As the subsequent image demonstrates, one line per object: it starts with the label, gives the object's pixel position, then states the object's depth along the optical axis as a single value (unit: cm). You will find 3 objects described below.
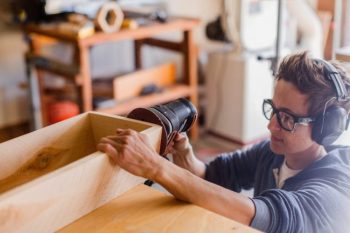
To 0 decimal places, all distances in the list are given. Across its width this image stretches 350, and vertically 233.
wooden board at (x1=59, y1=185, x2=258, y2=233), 81
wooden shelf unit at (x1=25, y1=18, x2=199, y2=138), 261
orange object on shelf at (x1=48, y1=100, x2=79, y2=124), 303
